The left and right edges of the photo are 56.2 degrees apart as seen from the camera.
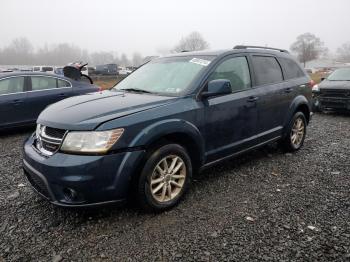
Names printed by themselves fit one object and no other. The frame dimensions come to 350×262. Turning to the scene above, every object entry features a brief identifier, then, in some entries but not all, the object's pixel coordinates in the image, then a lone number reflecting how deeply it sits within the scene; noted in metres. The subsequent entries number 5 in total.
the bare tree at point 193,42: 85.04
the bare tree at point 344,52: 128.02
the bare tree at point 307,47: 95.12
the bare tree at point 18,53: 111.50
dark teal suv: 3.00
